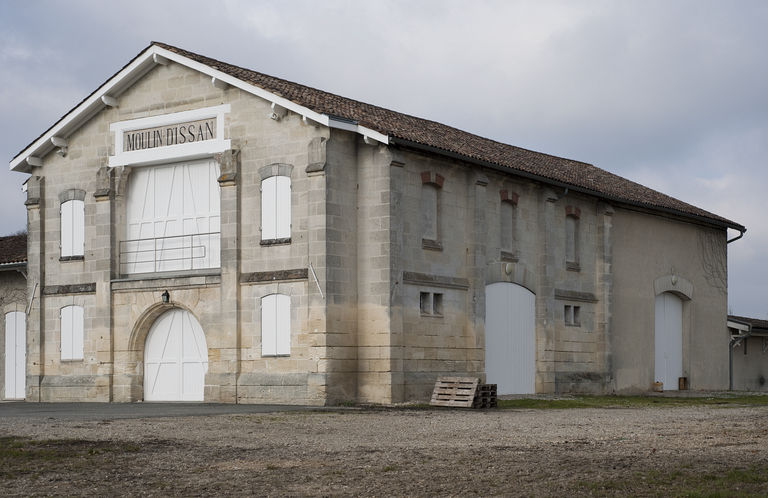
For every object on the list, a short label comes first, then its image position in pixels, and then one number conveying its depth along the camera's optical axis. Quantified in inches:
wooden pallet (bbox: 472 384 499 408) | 924.6
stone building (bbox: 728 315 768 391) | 1552.7
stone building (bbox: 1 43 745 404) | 977.5
